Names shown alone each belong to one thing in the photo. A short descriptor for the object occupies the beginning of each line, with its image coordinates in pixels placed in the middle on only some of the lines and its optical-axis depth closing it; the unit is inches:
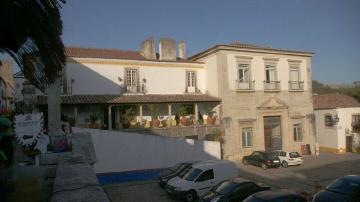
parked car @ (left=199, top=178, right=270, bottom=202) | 588.7
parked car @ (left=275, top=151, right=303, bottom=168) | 1053.8
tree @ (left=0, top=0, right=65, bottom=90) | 97.2
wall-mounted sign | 374.3
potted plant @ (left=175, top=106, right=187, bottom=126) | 1146.0
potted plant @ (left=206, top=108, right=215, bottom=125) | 1152.8
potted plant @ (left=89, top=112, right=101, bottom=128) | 1031.0
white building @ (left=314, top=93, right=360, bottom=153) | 1417.3
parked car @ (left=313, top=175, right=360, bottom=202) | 527.8
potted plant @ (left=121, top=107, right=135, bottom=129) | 1039.1
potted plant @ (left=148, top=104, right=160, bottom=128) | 1072.3
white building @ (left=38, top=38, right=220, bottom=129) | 1039.6
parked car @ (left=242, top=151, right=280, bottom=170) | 1013.2
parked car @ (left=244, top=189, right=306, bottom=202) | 499.5
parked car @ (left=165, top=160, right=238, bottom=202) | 692.7
